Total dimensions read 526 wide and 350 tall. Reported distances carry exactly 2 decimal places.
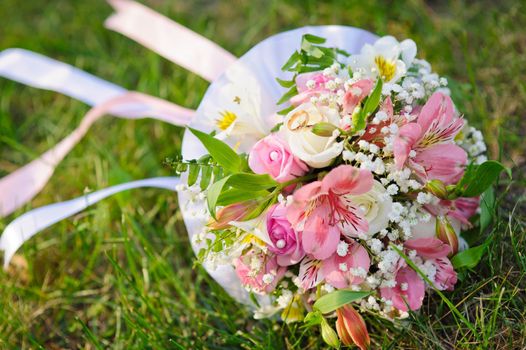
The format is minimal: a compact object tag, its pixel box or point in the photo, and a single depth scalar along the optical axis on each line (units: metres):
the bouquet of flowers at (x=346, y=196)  0.87
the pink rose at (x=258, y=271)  0.90
